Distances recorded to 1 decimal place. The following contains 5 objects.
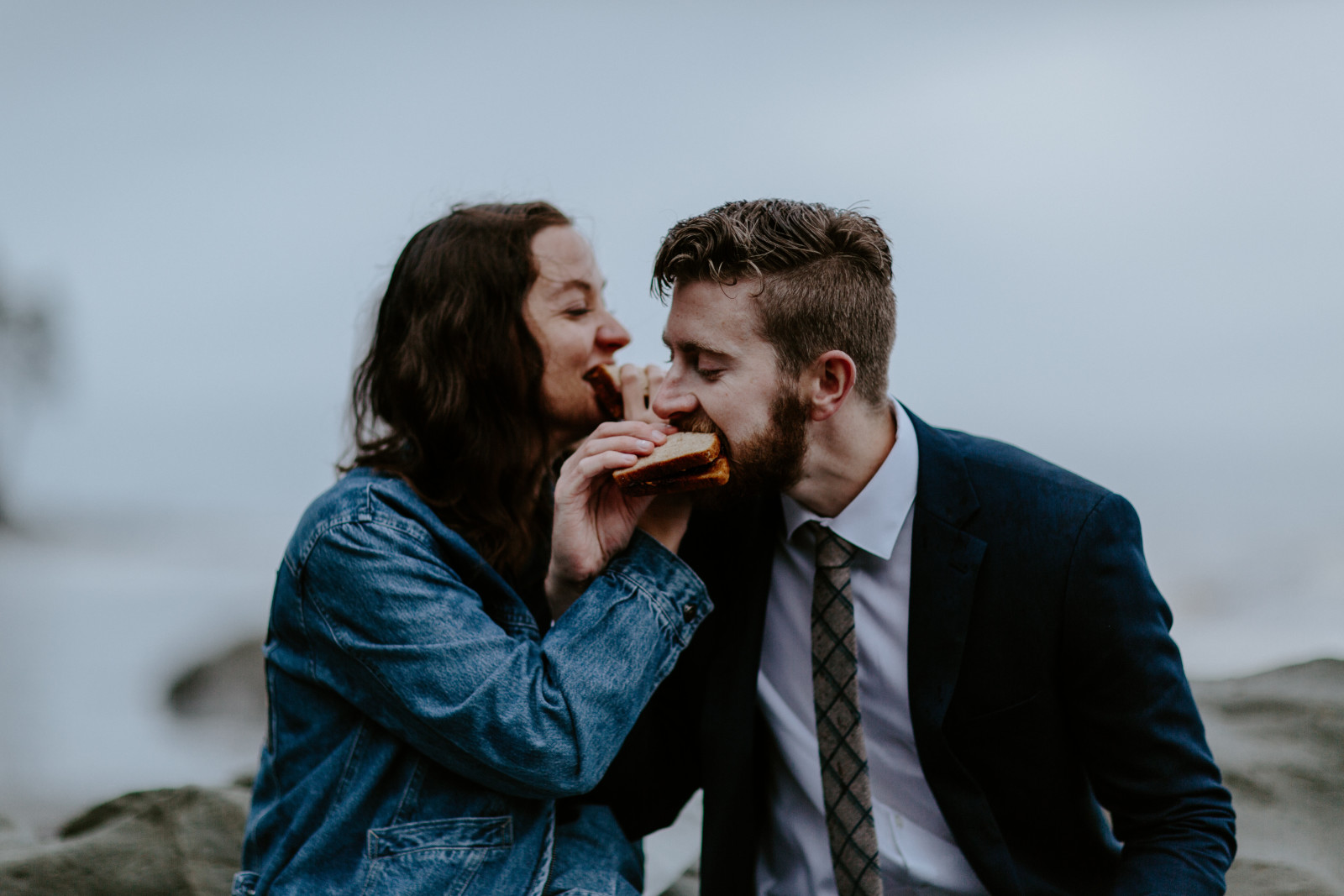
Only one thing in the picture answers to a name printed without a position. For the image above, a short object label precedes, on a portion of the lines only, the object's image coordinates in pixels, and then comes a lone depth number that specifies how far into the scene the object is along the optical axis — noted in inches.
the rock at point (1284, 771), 141.9
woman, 91.0
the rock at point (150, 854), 143.6
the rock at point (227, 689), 326.3
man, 92.3
